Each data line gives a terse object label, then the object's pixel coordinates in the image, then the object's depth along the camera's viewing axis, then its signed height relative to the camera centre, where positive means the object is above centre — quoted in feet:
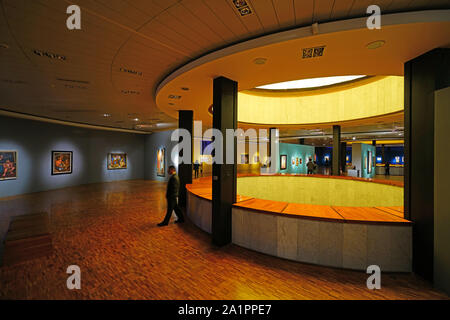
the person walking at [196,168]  48.85 -2.34
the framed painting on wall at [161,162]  52.34 -0.96
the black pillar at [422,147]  10.60 +0.72
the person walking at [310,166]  51.11 -1.79
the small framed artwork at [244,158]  74.44 +0.36
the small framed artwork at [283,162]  61.36 -0.91
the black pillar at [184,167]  24.91 -1.16
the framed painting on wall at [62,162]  39.84 -0.82
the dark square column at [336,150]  33.42 +1.61
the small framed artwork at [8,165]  31.13 -1.17
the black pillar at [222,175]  14.60 -1.26
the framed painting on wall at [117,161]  51.87 -0.72
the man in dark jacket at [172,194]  19.52 -3.59
